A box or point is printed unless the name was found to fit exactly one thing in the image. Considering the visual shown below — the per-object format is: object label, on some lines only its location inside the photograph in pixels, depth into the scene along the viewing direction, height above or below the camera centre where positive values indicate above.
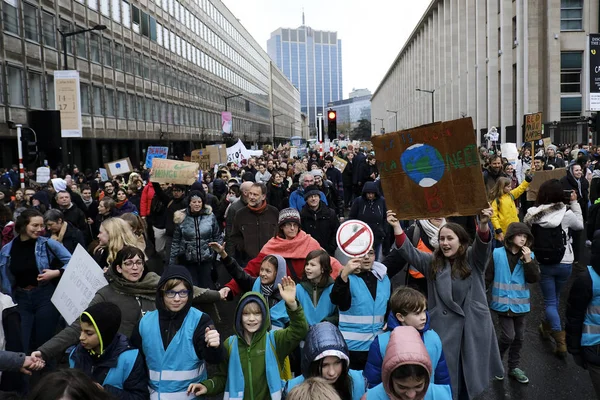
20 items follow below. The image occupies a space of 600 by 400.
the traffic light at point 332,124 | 17.69 +1.02
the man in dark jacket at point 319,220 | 7.97 -0.86
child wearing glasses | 3.63 -1.13
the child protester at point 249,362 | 3.67 -1.28
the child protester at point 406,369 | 2.80 -1.04
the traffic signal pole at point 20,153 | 12.52 +0.30
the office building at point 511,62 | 36.81 +6.94
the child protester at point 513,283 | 5.36 -1.22
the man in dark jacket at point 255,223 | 7.33 -0.79
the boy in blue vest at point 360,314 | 4.40 -1.19
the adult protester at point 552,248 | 6.10 -1.04
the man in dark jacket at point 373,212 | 8.75 -0.84
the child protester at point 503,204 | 7.96 -0.71
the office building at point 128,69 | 28.89 +6.81
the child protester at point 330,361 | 3.30 -1.17
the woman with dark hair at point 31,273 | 5.58 -1.01
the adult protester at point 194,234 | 7.24 -0.90
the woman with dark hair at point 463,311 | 4.29 -1.16
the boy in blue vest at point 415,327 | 3.43 -1.10
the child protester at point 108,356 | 3.45 -1.15
